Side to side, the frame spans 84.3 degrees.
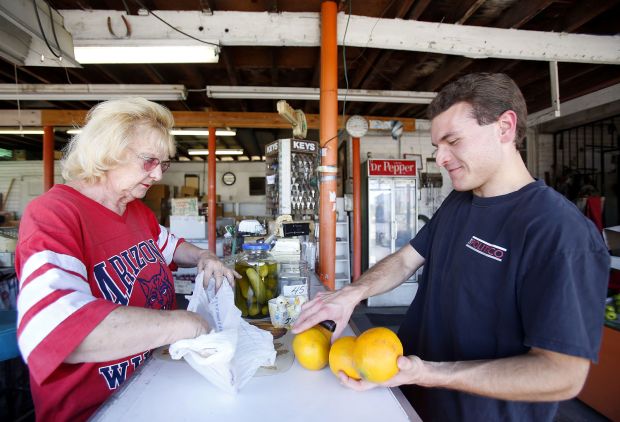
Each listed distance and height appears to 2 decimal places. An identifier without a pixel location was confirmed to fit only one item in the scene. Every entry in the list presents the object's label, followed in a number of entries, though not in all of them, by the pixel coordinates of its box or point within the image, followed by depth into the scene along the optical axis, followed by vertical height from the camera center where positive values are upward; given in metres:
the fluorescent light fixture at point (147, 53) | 3.48 +1.61
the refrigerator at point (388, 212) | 6.29 -0.08
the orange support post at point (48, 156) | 6.79 +1.07
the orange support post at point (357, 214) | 6.63 -0.13
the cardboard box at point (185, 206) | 6.69 +0.05
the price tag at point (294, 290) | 1.55 -0.37
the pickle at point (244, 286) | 1.64 -0.37
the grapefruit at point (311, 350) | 1.06 -0.44
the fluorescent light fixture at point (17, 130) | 7.27 +1.69
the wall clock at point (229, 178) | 15.19 +1.35
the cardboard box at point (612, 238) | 3.77 -0.35
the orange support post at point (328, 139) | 3.32 +0.67
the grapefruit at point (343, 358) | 0.95 -0.43
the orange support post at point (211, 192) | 6.86 +0.36
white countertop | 0.86 -0.52
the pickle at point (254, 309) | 1.60 -0.48
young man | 0.84 -0.24
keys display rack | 2.77 +0.26
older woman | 0.82 -0.19
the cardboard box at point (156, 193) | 12.18 +0.57
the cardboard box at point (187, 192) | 13.34 +0.66
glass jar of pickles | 1.61 -0.37
